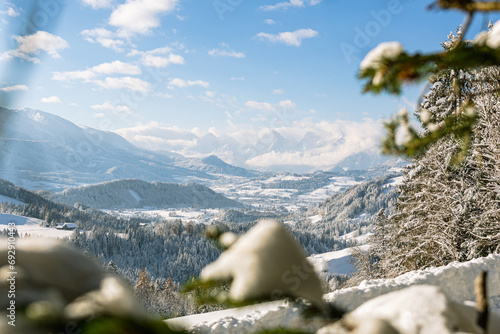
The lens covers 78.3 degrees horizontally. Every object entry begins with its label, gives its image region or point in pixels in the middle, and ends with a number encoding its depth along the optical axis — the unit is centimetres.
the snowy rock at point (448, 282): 757
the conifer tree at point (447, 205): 1175
